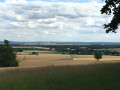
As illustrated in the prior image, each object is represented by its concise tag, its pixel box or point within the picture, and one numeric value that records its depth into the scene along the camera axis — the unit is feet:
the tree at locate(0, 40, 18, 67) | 156.09
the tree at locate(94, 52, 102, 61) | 224.12
